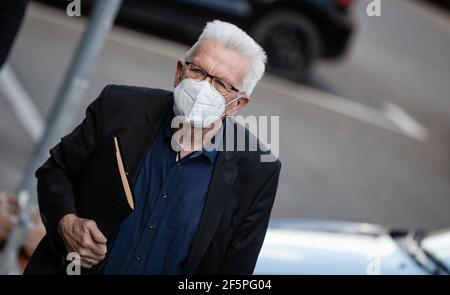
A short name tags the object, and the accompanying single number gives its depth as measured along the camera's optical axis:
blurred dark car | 16.70
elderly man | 4.29
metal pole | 8.01
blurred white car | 7.30
